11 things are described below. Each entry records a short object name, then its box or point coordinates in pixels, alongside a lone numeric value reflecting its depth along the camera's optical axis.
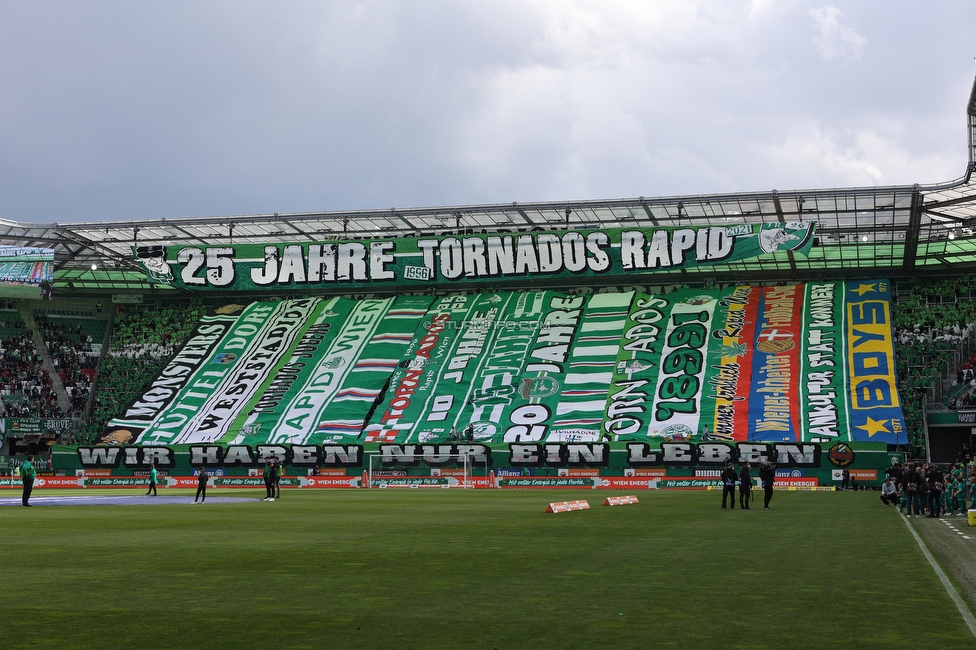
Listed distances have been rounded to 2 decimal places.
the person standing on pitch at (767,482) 32.44
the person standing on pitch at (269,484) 39.56
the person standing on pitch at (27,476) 32.97
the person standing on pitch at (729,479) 32.75
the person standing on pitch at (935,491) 30.59
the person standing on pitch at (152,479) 45.60
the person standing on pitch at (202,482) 38.25
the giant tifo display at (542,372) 62.16
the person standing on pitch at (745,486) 32.59
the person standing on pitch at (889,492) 35.75
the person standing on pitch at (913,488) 30.68
